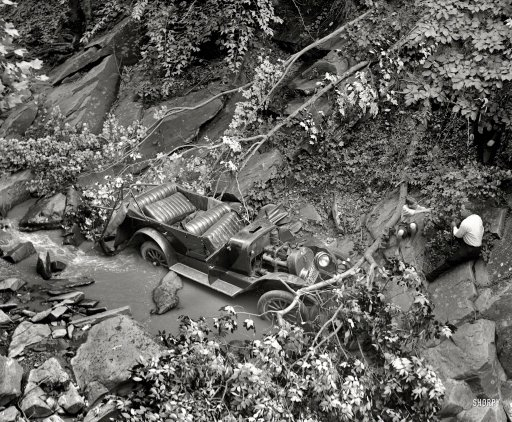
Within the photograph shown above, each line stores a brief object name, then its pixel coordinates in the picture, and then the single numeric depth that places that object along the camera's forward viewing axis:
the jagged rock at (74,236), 10.43
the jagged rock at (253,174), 10.89
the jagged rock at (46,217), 10.82
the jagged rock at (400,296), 8.09
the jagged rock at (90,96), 12.98
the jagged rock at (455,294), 7.68
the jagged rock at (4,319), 7.57
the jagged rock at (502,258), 7.84
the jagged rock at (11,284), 8.59
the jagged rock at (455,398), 6.82
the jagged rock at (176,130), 12.52
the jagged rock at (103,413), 5.96
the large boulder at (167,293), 8.67
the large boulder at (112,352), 6.58
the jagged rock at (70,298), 8.52
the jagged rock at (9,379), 6.06
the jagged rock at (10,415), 5.83
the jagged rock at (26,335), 7.04
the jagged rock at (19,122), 12.88
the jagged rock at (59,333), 7.51
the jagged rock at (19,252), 9.69
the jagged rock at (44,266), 9.25
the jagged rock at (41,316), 7.75
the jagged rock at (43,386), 6.06
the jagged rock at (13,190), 11.32
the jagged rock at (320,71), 11.57
